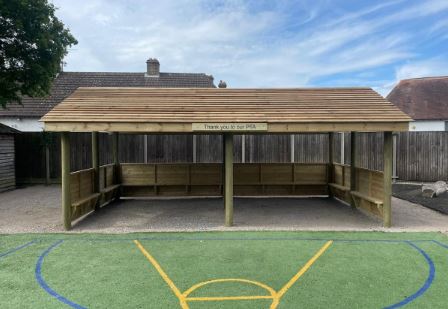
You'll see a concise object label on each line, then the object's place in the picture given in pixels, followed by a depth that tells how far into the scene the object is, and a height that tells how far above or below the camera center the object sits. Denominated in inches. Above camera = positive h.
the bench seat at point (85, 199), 405.4 -61.6
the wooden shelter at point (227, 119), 381.7 +25.7
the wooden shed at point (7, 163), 662.5 -30.8
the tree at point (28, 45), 624.4 +171.0
